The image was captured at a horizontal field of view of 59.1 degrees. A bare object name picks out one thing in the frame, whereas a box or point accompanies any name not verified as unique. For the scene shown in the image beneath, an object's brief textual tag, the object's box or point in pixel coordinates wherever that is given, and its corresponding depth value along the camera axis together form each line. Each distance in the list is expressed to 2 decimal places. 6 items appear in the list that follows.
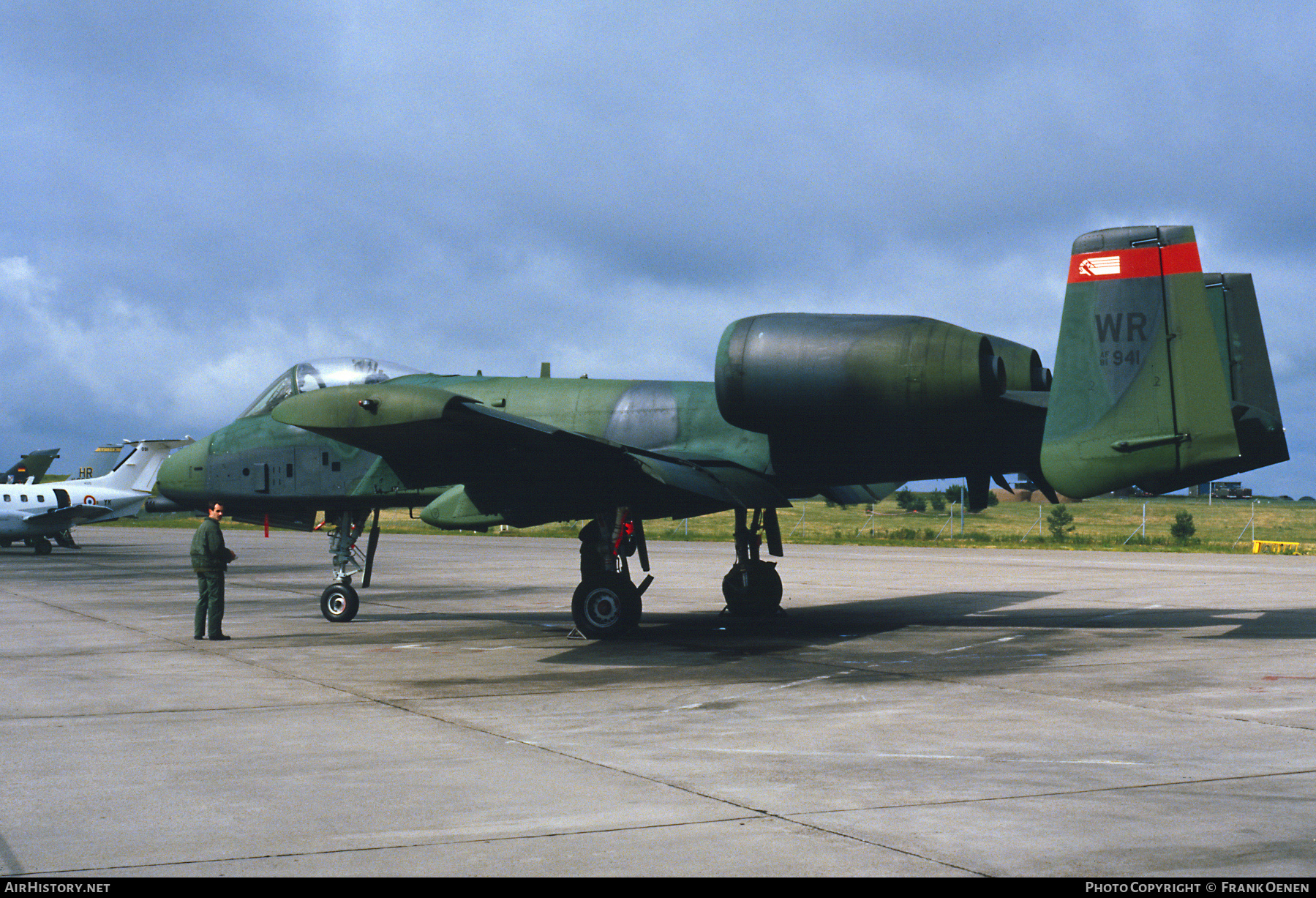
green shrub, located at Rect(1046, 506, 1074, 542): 57.83
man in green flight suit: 14.85
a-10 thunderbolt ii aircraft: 12.71
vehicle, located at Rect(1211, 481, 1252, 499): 121.56
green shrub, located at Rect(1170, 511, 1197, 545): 52.56
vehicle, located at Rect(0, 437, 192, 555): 40.62
